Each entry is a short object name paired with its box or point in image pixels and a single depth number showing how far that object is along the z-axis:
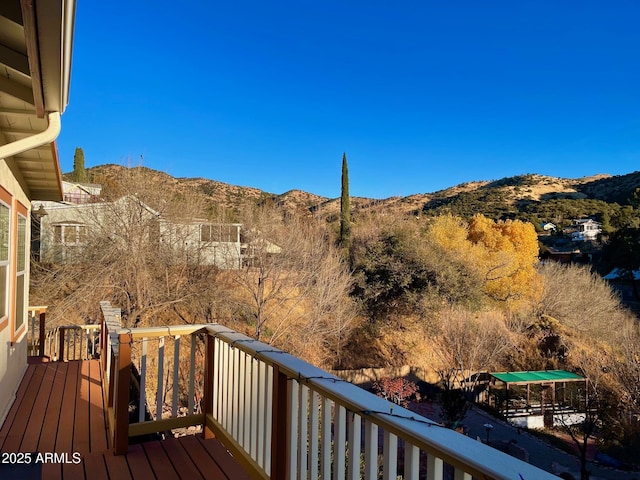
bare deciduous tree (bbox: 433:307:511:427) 17.31
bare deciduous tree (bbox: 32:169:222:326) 14.23
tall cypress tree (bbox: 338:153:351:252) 23.77
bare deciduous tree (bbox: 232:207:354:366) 16.39
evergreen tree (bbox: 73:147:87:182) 23.98
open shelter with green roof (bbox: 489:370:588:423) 15.82
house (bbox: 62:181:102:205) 17.74
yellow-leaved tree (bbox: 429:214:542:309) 22.39
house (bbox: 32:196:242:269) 14.91
